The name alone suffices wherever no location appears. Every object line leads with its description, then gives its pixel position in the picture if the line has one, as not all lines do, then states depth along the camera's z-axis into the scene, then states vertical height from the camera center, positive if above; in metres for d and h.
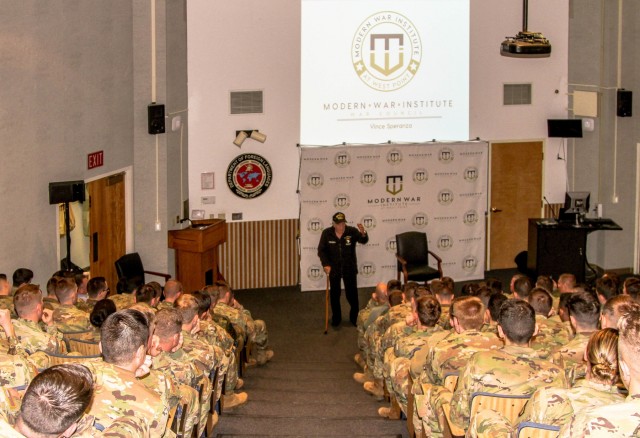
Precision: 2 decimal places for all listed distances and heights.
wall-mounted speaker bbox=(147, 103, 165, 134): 11.91 +0.61
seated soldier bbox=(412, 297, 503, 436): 6.16 -1.16
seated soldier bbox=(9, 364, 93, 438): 3.33 -0.80
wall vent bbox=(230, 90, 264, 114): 13.21 +0.87
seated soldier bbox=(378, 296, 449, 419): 7.29 -1.28
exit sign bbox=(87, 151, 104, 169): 10.80 +0.10
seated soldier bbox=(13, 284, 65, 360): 6.34 -1.03
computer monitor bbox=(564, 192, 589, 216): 13.01 -0.46
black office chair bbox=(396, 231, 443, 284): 12.82 -1.13
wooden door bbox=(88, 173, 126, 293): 11.36 -0.67
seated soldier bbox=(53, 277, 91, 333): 7.41 -1.09
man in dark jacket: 11.91 -1.07
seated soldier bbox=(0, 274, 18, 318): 7.52 -1.01
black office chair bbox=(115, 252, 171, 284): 11.54 -1.18
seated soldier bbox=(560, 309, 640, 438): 3.49 -0.86
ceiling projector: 12.05 +1.49
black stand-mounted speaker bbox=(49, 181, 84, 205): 9.71 -0.23
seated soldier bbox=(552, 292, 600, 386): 6.02 -1.00
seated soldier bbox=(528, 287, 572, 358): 6.86 -1.15
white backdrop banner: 13.21 -0.43
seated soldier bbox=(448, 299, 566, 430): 5.30 -1.07
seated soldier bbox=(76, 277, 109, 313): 8.45 -1.05
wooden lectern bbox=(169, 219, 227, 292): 12.20 -1.06
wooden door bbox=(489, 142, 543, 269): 14.17 -0.33
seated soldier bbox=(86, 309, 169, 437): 4.22 -0.93
